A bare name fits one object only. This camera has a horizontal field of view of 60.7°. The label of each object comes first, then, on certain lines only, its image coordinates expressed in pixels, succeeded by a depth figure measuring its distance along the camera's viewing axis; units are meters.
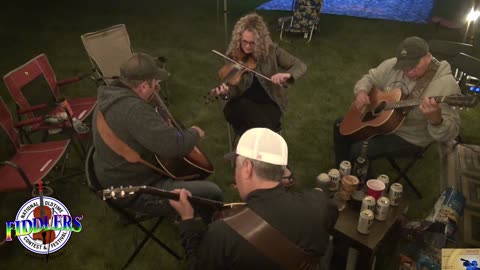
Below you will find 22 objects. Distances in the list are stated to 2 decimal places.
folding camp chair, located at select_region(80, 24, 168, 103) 4.54
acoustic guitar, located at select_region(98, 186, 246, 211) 2.31
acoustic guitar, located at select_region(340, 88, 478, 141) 3.37
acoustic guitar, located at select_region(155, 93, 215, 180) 2.93
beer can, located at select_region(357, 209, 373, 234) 2.70
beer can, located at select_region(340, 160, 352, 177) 3.12
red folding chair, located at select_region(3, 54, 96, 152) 3.73
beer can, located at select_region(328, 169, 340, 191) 3.04
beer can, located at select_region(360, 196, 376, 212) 2.79
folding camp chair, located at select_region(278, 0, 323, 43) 6.55
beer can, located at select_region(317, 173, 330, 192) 3.03
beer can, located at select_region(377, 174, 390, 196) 3.03
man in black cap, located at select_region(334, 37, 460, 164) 3.17
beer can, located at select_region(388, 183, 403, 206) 2.91
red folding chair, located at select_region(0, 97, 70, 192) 3.18
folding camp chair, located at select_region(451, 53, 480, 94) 3.99
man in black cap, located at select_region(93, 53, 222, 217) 2.63
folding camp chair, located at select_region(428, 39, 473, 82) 4.71
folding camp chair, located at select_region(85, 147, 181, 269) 2.62
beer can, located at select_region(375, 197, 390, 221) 2.78
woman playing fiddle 3.60
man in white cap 1.89
